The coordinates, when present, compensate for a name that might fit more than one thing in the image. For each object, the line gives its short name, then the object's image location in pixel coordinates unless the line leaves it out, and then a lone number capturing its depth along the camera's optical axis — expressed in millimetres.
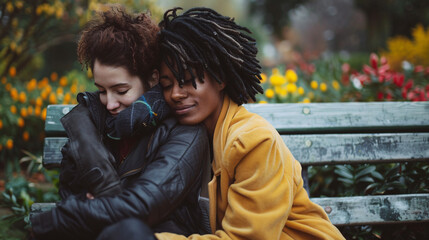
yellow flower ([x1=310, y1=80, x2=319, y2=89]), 3665
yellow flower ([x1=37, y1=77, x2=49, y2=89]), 4573
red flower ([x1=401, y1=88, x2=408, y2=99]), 3239
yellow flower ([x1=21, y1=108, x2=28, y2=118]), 3828
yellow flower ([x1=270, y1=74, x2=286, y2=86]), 3389
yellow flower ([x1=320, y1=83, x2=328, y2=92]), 3707
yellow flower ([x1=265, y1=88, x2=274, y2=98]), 3259
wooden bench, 2215
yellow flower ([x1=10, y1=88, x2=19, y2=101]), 4000
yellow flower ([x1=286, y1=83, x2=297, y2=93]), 3348
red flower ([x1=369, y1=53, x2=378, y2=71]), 3551
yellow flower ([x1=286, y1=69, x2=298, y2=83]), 3480
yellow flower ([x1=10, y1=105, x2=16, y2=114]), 3834
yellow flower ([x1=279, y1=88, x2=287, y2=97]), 3385
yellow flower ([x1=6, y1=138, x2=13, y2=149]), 3661
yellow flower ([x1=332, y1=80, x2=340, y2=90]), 3982
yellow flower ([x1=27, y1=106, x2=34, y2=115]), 3927
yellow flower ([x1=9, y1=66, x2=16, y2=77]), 4512
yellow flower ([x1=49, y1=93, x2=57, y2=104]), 3902
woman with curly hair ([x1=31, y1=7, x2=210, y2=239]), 1424
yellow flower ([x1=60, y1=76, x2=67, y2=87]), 4603
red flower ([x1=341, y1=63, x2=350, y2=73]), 5260
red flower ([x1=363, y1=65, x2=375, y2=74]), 3588
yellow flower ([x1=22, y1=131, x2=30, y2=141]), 3830
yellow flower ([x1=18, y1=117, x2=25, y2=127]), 3847
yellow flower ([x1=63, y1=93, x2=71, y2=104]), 3746
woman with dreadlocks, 1520
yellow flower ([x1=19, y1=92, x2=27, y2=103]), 3984
